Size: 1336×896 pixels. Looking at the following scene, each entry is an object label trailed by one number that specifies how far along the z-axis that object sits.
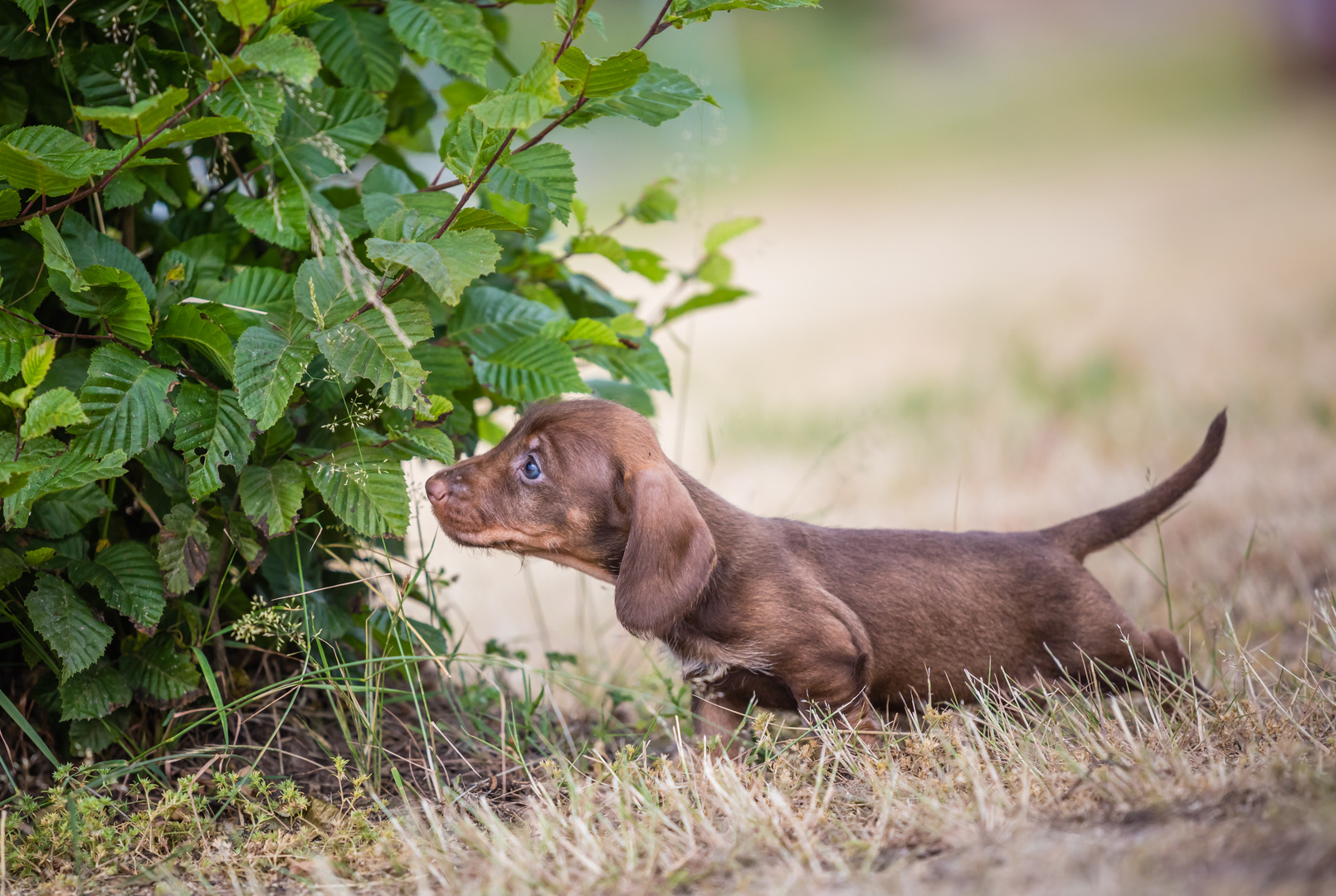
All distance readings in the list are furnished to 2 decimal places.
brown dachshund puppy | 3.14
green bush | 2.49
